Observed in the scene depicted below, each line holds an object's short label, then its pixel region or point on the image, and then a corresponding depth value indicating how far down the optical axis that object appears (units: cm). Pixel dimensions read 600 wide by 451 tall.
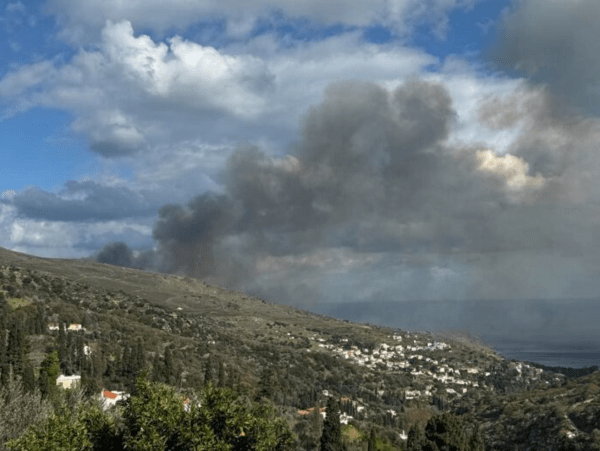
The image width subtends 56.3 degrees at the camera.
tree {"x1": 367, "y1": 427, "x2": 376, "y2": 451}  9062
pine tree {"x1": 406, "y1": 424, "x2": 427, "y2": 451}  8178
